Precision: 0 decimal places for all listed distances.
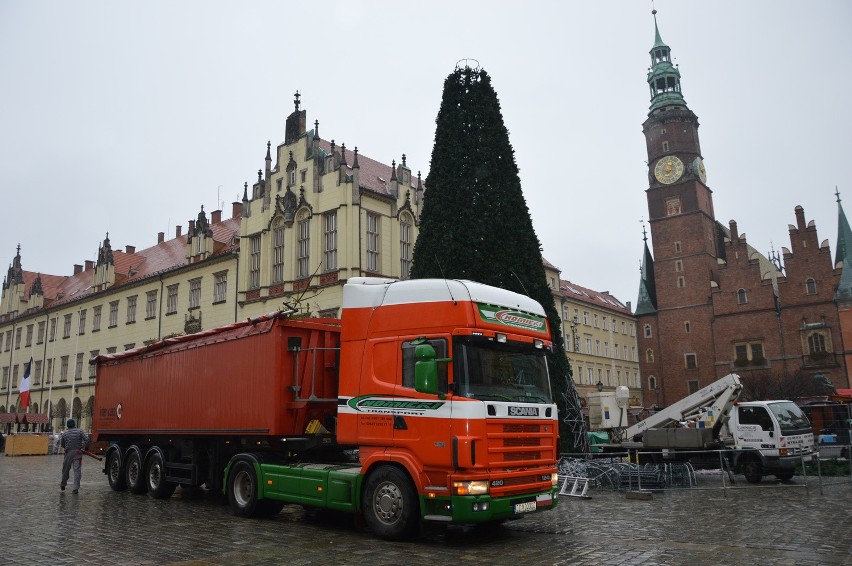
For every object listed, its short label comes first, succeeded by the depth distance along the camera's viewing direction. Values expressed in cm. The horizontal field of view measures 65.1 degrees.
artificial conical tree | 1747
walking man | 1587
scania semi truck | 916
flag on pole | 4575
